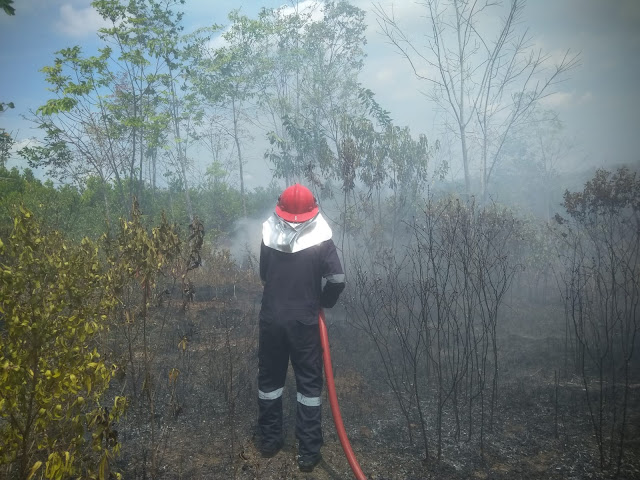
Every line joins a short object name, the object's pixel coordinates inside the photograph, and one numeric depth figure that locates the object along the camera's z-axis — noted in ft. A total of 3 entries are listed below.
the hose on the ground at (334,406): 8.34
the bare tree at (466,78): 33.73
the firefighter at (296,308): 9.43
